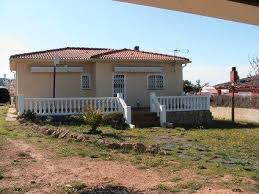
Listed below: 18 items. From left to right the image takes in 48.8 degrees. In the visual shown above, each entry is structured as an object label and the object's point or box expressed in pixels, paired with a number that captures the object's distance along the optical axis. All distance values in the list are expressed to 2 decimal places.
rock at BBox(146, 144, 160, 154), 7.79
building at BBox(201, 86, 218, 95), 33.51
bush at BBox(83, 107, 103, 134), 10.91
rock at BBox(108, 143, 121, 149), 8.19
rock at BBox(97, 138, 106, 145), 8.49
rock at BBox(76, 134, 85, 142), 8.89
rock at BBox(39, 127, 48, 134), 10.11
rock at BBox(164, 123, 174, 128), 13.80
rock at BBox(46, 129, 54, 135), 9.87
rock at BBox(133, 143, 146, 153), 7.91
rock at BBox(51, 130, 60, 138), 9.54
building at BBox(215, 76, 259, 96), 25.84
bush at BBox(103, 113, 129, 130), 13.12
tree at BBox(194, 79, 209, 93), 30.70
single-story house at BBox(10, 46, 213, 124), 15.24
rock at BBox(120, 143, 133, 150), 8.08
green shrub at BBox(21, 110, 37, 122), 12.83
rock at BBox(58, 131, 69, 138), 9.33
